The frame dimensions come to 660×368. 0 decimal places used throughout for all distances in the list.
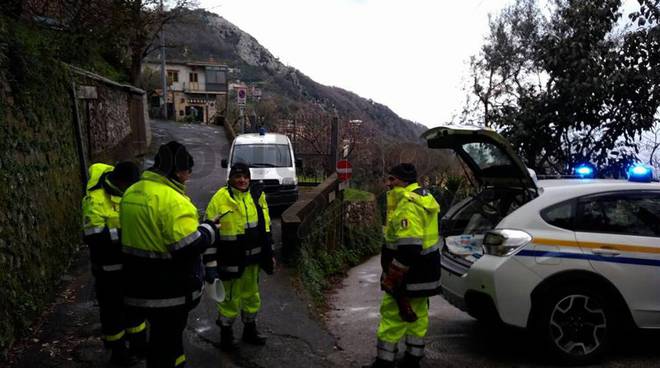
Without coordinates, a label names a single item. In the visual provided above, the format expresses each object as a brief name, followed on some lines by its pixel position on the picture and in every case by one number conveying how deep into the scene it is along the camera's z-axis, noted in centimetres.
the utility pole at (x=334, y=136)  1723
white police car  464
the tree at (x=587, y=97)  938
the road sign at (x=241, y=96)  1989
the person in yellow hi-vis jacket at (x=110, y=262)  450
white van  1296
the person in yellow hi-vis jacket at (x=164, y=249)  350
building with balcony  6406
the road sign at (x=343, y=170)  1199
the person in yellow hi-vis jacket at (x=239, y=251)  489
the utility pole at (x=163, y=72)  2587
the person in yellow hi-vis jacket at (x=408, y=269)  445
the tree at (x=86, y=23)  1029
